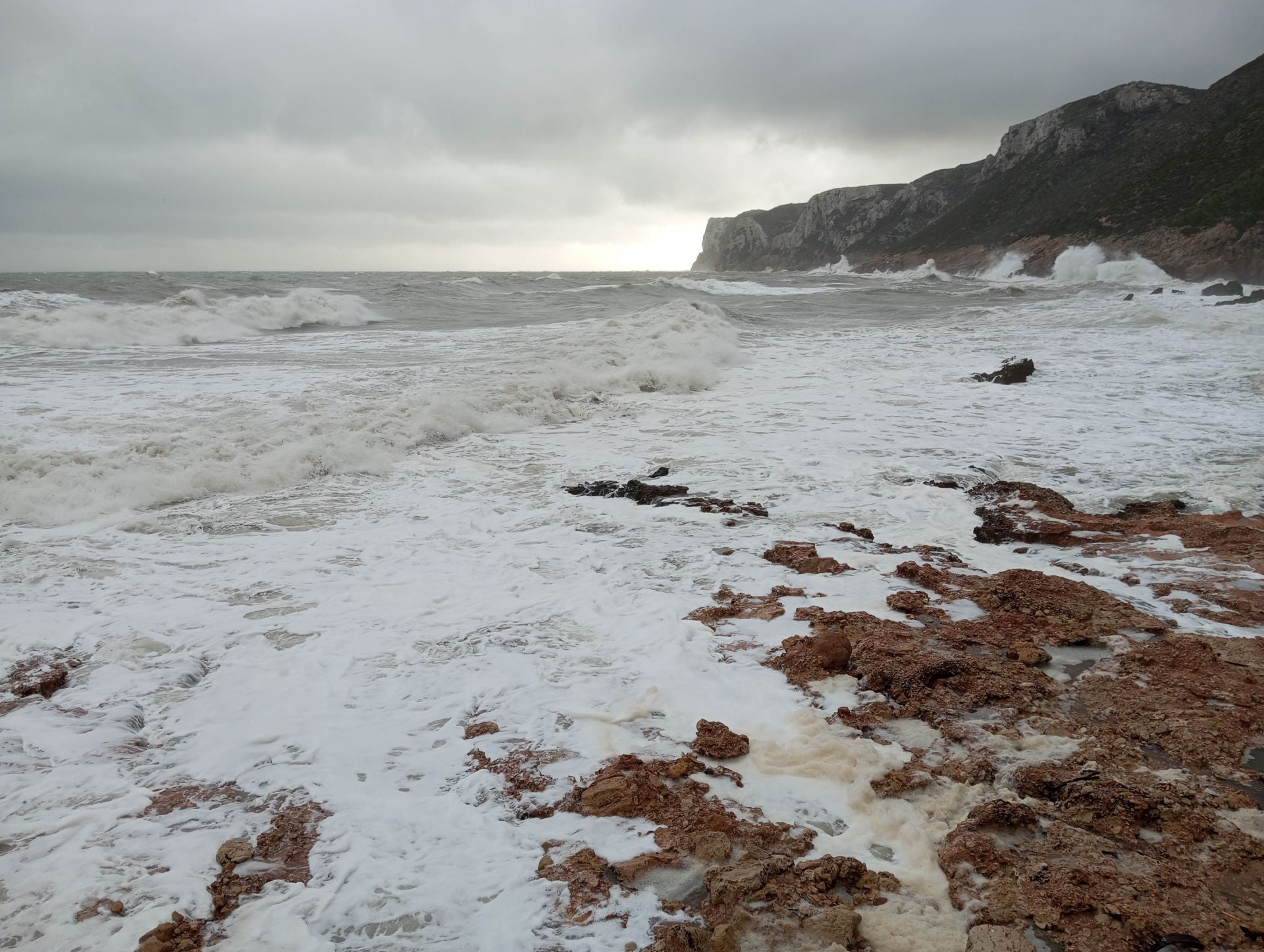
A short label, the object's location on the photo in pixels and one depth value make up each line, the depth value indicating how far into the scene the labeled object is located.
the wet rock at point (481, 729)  3.45
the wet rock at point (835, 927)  2.18
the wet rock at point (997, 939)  2.11
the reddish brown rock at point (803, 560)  5.16
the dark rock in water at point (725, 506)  6.46
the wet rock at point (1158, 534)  4.34
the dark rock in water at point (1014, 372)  12.02
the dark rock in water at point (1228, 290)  24.72
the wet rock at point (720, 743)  3.19
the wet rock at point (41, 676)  3.78
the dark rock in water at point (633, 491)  6.94
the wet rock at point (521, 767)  3.05
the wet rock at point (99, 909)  2.38
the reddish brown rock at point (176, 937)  2.24
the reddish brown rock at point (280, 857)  2.49
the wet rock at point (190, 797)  2.94
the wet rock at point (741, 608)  4.53
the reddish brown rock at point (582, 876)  2.44
